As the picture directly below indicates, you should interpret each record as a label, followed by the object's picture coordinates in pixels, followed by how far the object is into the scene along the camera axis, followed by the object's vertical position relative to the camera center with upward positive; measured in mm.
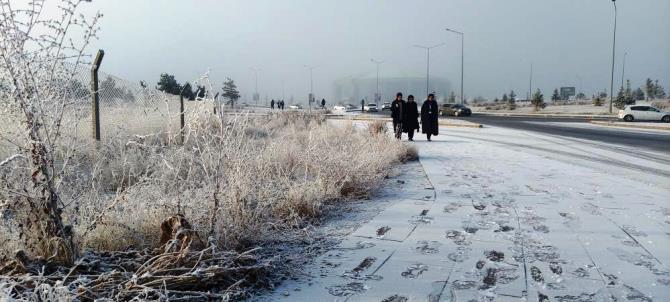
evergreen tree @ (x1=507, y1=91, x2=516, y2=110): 70738 -989
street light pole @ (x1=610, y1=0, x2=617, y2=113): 42516 +1546
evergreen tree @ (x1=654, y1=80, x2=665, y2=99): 81438 +661
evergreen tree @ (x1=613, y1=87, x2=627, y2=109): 55675 -551
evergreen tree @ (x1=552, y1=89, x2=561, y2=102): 109631 +253
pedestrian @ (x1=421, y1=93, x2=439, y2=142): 16438 -543
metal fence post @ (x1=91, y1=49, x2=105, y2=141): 8554 +38
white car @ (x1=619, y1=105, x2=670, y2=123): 34750 -1125
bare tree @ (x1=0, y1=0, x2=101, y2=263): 3648 -210
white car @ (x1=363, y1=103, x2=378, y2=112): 71506 -1240
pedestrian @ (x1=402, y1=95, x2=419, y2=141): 16062 -582
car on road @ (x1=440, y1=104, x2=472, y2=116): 47625 -1068
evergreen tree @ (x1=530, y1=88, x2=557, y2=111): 64562 -312
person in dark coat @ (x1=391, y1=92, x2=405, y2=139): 15883 -335
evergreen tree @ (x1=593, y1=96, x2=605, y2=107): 65562 -633
